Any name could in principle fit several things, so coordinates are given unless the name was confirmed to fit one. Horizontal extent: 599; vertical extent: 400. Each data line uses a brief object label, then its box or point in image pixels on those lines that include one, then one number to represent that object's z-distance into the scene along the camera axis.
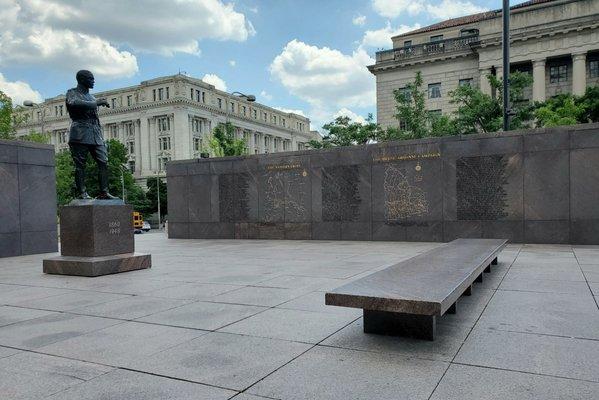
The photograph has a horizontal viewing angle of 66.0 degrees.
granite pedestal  9.20
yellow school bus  56.79
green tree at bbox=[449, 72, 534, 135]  24.23
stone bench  4.02
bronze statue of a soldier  9.73
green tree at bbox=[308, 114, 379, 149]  35.19
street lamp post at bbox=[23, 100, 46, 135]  39.29
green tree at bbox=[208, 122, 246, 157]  39.89
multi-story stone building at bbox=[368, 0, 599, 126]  44.03
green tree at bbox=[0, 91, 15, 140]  45.34
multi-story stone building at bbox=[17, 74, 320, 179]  85.06
